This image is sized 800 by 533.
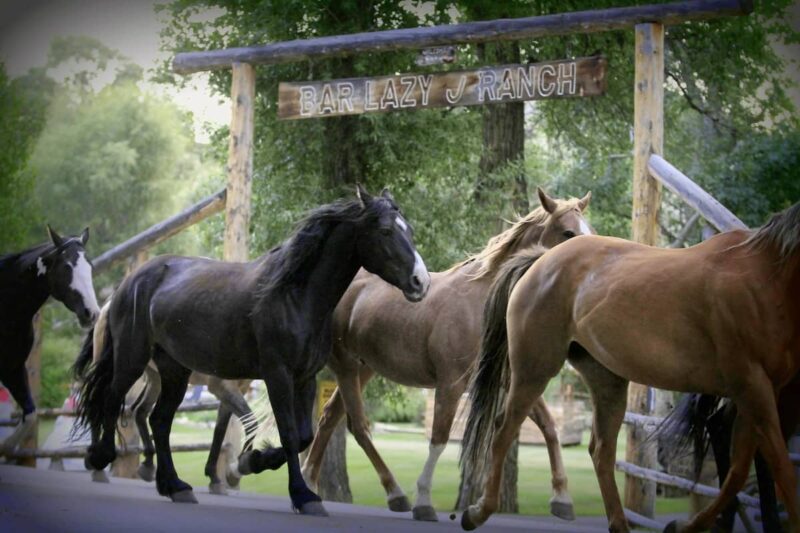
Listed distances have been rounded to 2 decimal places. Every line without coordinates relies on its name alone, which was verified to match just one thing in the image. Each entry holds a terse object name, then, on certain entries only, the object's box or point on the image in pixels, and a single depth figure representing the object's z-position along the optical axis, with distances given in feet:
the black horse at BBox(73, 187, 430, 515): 43.45
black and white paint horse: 57.16
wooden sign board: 57.82
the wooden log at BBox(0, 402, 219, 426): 79.43
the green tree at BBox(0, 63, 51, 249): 62.90
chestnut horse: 33.04
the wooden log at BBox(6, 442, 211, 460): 74.79
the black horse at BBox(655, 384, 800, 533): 39.22
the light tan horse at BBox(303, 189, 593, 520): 48.83
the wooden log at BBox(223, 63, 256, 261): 66.80
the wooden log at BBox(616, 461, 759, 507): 42.45
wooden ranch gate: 54.54
